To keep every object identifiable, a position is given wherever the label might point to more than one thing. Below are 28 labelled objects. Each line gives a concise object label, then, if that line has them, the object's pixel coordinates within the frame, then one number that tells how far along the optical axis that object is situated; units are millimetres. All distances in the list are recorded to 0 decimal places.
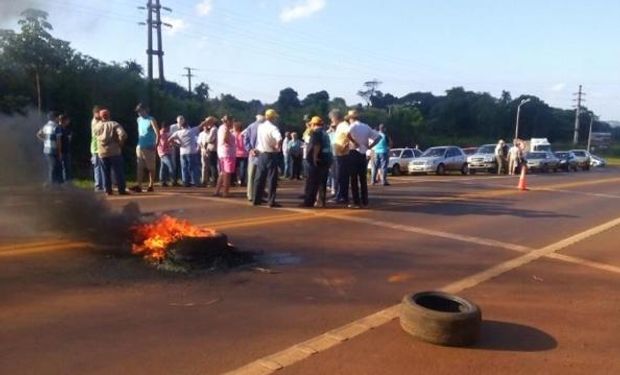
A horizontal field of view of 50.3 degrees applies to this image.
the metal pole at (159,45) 38812
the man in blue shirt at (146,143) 14500
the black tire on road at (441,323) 5031
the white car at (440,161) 32188
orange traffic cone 19964
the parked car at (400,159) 32406
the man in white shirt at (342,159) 12656
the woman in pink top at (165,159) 16484
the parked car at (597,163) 56031
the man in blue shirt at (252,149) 12688
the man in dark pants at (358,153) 12625
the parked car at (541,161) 40438
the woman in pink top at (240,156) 15331
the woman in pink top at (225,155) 13773
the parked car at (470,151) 39978
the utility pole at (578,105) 95475
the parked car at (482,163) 35938
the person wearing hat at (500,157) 34188
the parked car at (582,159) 46719
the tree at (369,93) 117688
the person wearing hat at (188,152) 16531
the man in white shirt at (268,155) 11938
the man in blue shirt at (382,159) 19281
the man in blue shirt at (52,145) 12648
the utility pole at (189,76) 60288
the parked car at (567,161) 44188
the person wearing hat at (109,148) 13445
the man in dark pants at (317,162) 12250
